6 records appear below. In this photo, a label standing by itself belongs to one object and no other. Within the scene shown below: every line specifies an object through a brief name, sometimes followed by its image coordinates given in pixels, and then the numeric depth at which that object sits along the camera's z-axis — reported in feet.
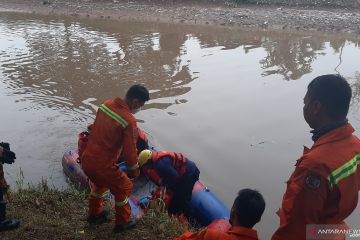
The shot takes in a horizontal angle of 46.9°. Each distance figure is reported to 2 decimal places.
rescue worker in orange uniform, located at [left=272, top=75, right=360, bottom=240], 7.54
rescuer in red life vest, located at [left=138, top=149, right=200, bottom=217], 14.37
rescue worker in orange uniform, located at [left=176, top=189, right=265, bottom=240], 8.51
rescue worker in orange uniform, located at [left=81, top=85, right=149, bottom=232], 12.32
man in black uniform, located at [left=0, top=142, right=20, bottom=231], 11.81
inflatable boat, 15.25
